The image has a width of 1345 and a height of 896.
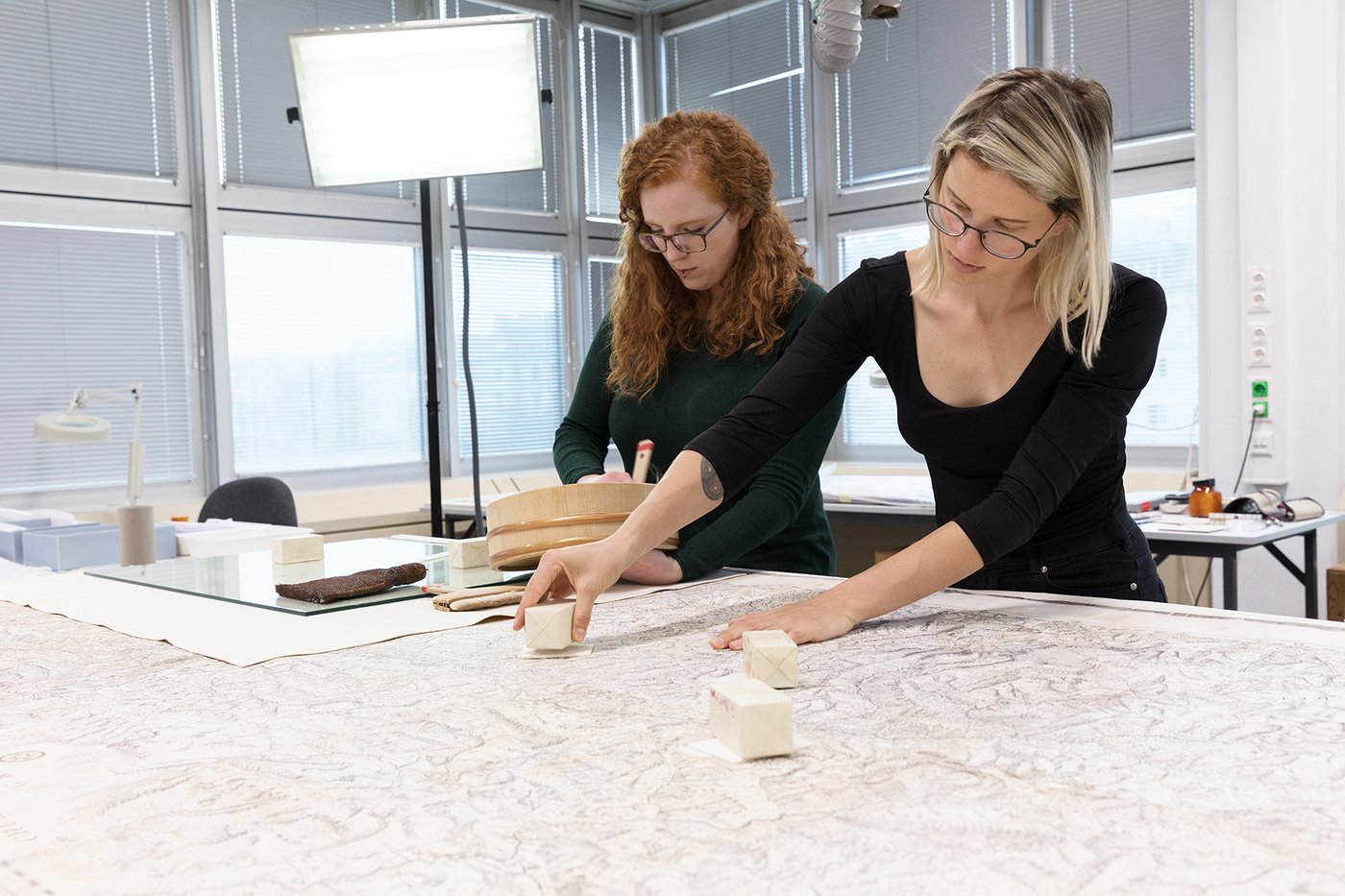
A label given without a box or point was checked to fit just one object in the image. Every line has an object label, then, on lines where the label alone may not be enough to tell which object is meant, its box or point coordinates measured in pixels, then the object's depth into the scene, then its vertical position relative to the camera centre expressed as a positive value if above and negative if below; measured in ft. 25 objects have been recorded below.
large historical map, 1.93 -0.82
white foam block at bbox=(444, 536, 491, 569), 5.39 -0.77
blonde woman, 4.08 +0.00
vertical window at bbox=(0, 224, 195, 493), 13.03 +0.69
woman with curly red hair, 5.49 +0.37
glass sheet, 4.69 -0.83
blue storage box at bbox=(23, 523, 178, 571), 7.22 -0.92
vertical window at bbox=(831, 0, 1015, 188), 15.65 +4.27
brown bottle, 10.54 -1.23
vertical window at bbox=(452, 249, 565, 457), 17.33 +0.62
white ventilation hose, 11.16 +3.42
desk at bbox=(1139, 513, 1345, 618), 9.51 -1.46
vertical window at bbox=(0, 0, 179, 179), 13.04 +3.76
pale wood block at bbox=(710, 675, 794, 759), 2.44 -0.73
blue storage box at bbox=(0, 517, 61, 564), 7.61 -0.91
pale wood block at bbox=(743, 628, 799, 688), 3.11 -0.77
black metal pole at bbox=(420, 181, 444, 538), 9.27 +0.05
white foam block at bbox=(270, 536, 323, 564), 5.71 -0.77
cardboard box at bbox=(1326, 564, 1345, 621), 10.50 -2.11
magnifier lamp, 8.77 -0.21
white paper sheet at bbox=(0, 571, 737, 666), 3.84 -0.84
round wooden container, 4.78 -0.54
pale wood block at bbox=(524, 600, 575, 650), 3.55 -0.74
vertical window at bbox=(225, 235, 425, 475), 14.90 +0.56
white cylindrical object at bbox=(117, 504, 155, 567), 6.77 -0.79
